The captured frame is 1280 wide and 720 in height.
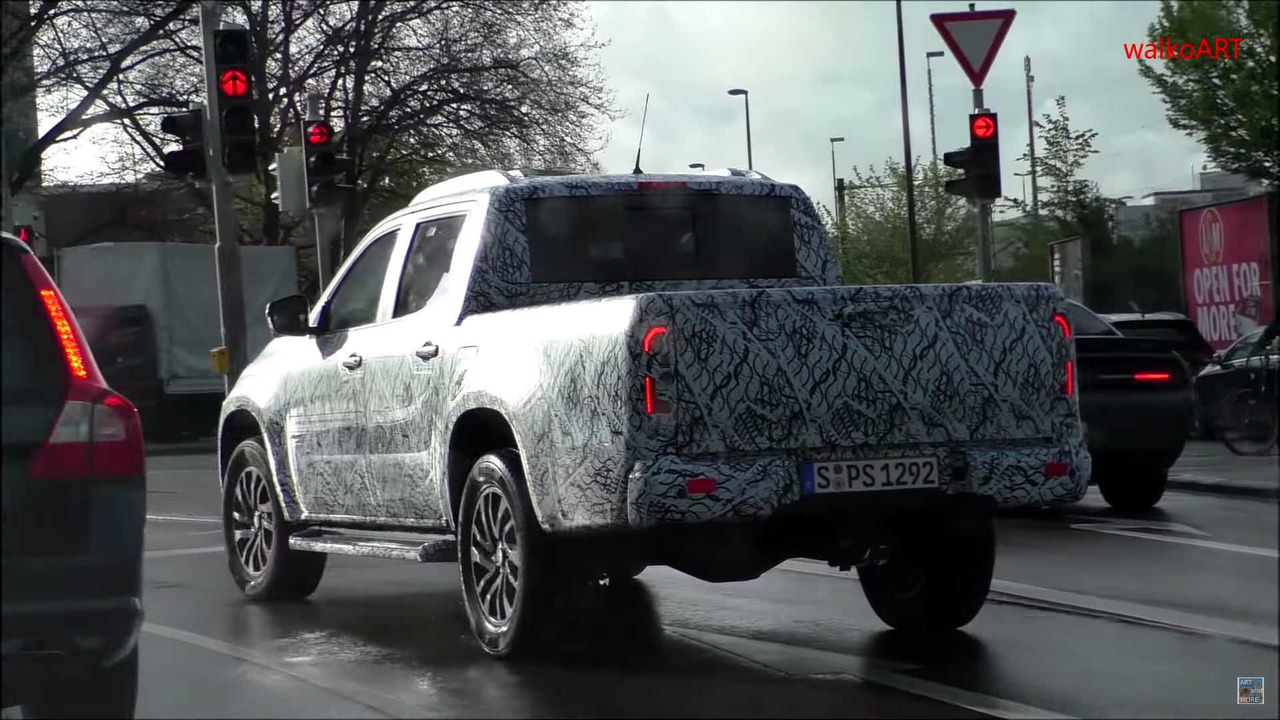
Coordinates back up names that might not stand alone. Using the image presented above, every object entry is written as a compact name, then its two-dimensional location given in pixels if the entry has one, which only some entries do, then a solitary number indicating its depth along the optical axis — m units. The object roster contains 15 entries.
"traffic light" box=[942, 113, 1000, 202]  15.50
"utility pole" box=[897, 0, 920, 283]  39.03
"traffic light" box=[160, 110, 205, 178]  17.48
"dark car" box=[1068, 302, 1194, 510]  12.48
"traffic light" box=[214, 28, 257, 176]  16.88
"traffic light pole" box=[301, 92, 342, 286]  21.73
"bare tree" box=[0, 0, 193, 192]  31.47
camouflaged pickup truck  6.26
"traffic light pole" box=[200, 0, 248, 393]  19.58
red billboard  22.08
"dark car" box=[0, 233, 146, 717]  5.06
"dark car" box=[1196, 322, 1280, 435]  17.52
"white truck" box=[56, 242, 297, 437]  30.33
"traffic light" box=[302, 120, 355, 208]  21.03
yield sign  14.90
